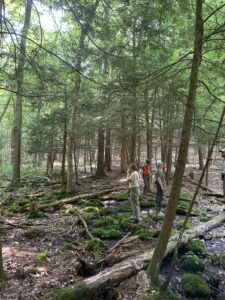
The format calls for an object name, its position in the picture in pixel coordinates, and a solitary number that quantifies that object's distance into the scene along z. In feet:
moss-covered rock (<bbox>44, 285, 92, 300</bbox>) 13.73
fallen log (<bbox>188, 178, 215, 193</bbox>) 52.44
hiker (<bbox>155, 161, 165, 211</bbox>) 33.01
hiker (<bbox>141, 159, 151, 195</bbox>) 38.87
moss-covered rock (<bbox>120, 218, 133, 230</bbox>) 28.10
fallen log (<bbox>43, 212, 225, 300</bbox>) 14.10
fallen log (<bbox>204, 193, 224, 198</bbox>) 47.63
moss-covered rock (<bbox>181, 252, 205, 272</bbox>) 19.44
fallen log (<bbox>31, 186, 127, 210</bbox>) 35.73
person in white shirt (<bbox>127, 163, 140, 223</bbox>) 29.35
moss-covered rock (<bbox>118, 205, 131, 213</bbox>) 34.60
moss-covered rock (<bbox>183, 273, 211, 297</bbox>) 16.44
